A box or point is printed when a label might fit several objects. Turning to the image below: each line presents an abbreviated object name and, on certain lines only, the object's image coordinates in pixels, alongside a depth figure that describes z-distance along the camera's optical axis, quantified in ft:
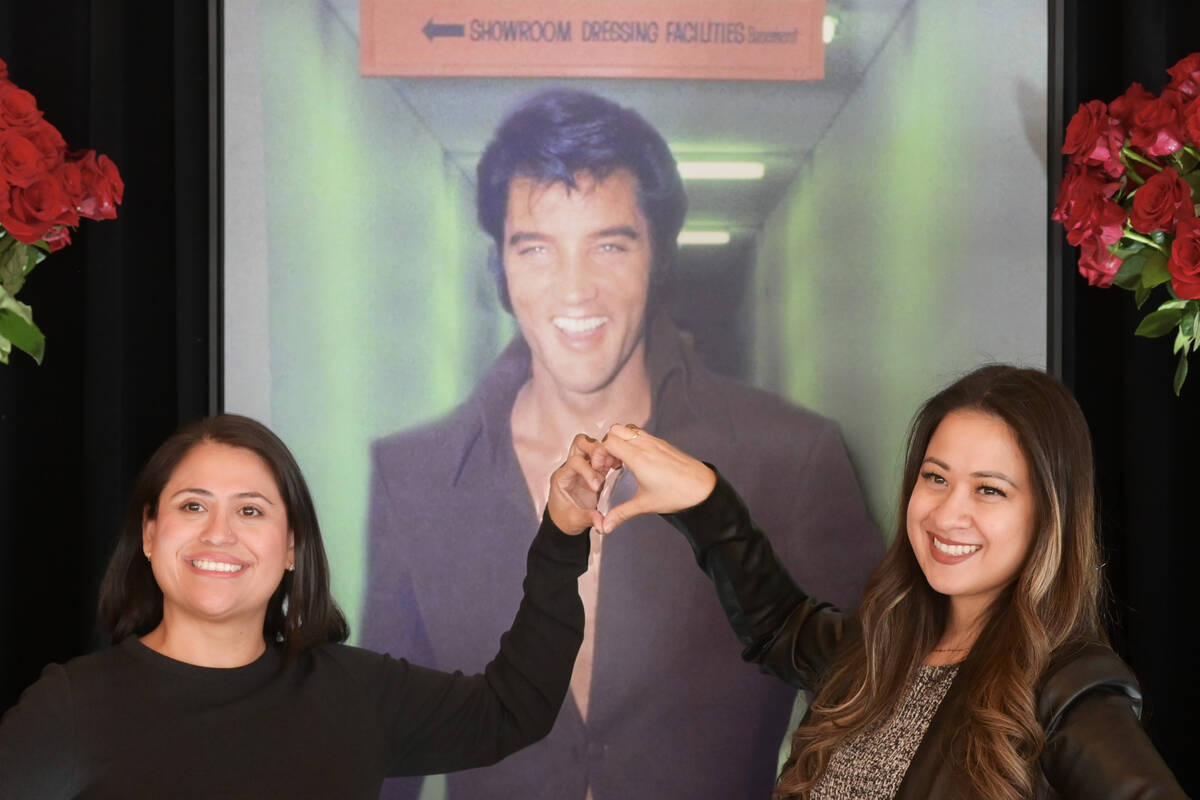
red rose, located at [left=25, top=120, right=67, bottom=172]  7.33
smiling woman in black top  6.09
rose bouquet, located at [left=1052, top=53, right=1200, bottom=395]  7.16
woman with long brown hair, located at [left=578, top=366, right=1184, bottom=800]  5.59
